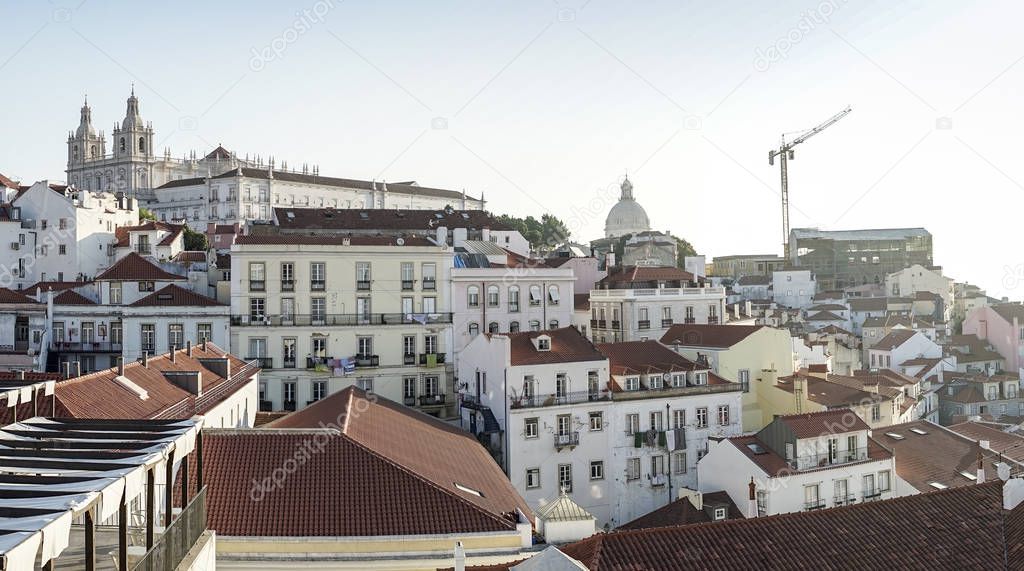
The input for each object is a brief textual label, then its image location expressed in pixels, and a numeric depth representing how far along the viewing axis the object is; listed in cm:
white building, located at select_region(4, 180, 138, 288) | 7375
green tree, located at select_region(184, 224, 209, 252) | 8069
